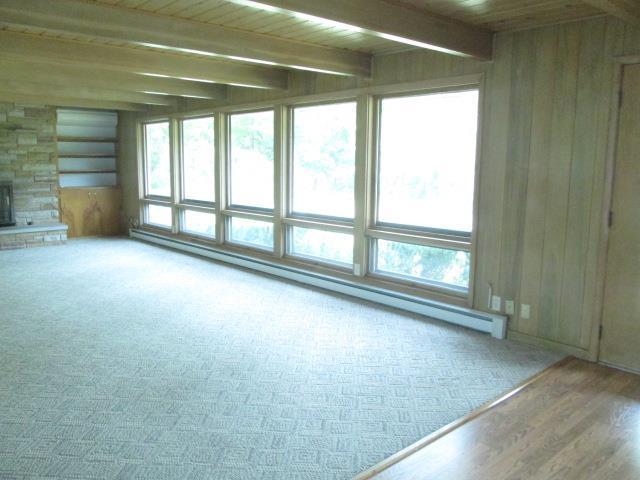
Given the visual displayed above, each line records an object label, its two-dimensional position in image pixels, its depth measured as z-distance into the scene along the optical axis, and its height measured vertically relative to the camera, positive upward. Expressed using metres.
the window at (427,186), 4.64 -0.09
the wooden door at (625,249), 3.50 -0.48
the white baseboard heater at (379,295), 4.37 -1.17
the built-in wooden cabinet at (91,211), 9.27 -0.68
